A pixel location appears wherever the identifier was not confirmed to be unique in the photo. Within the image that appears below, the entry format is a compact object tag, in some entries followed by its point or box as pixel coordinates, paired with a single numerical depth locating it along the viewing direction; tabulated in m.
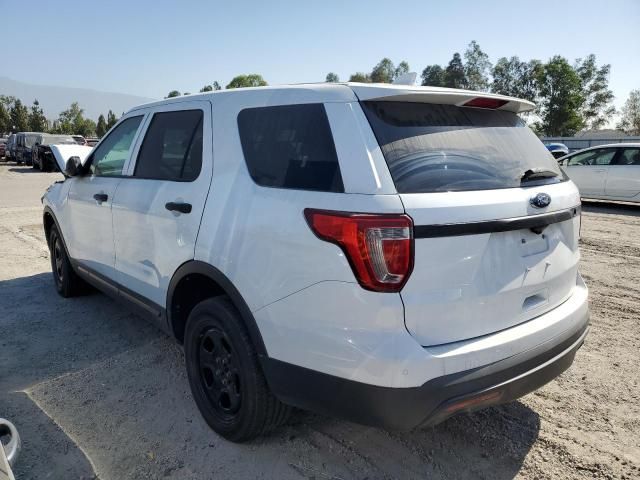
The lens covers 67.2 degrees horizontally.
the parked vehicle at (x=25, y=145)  27.05
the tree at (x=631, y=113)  66.67
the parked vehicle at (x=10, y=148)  29.39
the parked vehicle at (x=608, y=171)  11.27
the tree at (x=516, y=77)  68.31
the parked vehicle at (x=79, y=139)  28.56
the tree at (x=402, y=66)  87.81
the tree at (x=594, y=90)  64.06
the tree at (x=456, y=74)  88.00
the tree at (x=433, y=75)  92.56
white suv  1.90
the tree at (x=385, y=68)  88.75
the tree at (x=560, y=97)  63.31
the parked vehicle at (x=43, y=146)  23.60
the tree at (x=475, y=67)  85.25
